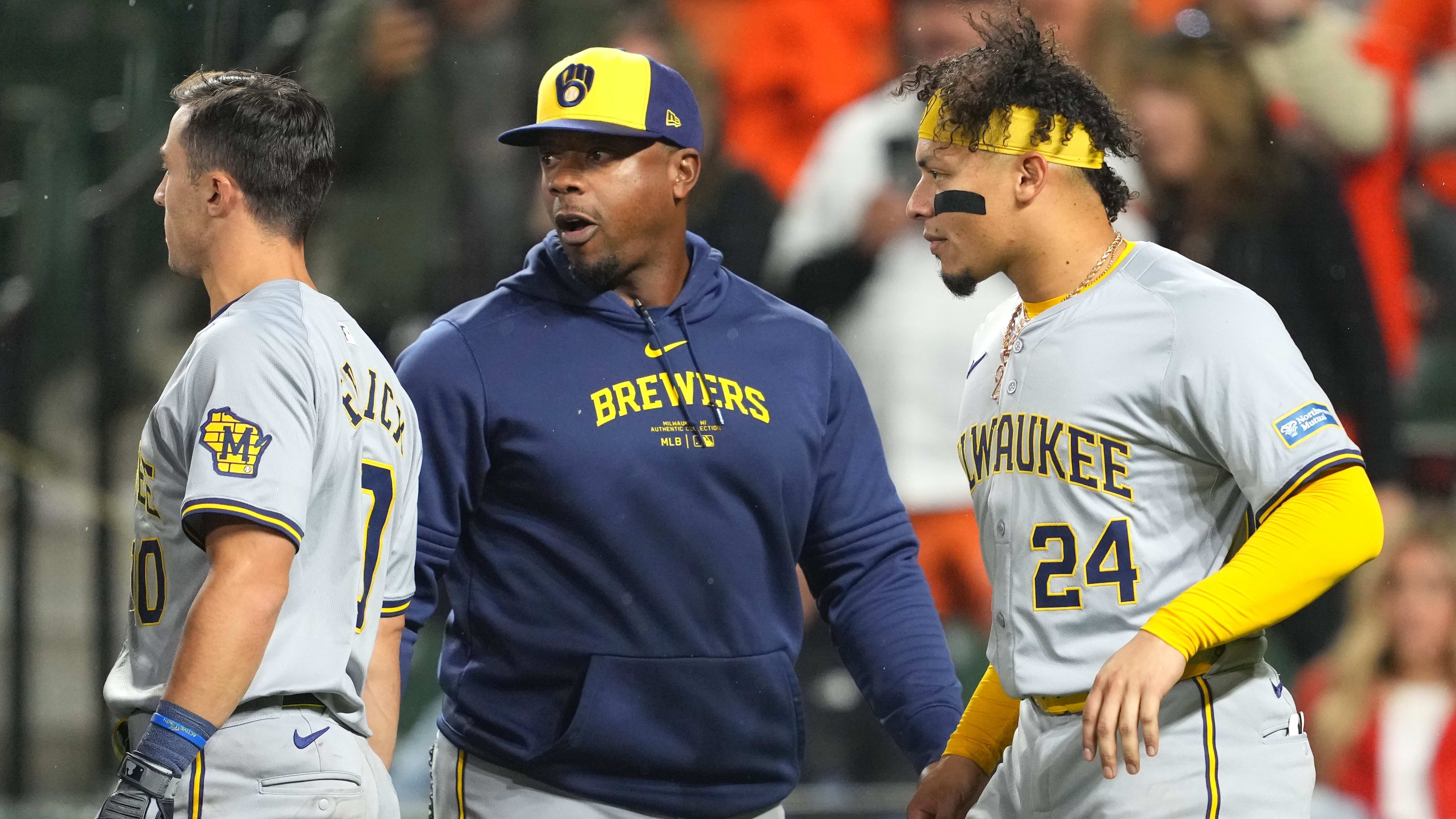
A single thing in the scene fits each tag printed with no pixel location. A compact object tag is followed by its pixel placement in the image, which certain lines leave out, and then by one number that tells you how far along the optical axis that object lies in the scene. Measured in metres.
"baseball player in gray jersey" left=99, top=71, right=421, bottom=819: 21.86
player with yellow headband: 21.90
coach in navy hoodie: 22.42
